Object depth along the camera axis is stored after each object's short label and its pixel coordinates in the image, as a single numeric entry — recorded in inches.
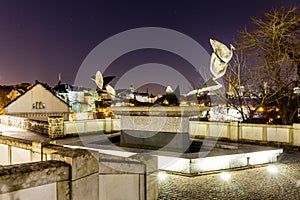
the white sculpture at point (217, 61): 375.7
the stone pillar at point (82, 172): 132.4
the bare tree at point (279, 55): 618.8
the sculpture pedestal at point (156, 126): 328.2
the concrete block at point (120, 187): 156.2
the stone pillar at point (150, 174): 188.6
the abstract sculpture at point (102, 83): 447.7
